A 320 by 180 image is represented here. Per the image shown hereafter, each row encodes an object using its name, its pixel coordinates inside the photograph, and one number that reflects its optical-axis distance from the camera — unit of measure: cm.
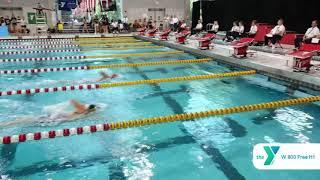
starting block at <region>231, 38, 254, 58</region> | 738
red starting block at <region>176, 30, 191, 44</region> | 1123
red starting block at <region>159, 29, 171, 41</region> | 1284
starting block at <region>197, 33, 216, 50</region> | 925
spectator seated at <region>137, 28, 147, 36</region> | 1602
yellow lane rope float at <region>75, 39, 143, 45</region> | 1318
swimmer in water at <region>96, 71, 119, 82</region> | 648
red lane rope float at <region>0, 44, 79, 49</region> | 1162
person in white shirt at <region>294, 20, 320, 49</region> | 734
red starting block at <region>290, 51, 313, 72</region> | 548
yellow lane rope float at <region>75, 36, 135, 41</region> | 1564
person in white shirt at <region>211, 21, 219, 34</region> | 1221
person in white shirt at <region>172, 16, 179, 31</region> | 1702
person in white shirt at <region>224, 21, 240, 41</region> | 1091
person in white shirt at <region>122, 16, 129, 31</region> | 1887
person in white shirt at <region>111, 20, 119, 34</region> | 1827
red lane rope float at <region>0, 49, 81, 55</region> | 946
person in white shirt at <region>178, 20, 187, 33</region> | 1471
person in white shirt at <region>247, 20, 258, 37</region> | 972
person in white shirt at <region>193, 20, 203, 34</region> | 1327
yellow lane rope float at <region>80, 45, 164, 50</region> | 1137
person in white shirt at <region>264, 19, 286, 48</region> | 853
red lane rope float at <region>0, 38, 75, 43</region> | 1418
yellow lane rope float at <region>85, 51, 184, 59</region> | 863
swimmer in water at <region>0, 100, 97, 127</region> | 405
